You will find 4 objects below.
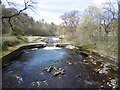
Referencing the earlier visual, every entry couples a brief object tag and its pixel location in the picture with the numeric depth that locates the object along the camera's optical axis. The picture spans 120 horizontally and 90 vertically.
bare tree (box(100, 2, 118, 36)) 8.52
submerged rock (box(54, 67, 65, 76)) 4.98
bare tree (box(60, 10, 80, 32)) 15.41
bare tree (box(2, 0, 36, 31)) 7.82
